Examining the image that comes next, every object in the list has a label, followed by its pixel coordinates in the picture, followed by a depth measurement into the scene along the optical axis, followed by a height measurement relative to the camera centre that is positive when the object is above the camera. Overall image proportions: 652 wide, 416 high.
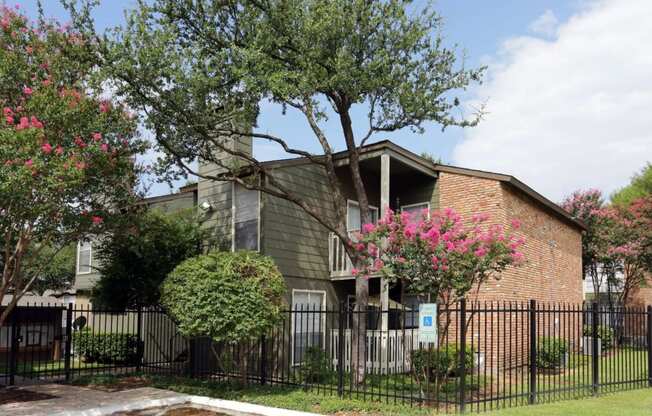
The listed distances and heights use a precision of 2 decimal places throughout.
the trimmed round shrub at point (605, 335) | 18.01 -1.93
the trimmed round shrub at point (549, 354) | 15.70 -2.09
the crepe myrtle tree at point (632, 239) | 24.78 +1.51
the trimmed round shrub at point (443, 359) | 13.67 -2.00
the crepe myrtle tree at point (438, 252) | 10.93 +0.38
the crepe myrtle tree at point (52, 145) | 10.05 +2.22
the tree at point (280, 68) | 12.62 +4.35
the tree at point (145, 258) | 16.11 +0.30
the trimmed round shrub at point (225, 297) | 11.74 -0.53
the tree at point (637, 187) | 36.84 +5.52
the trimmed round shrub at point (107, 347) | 17.84 -2.35
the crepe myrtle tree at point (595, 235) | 25.67 +1.71
